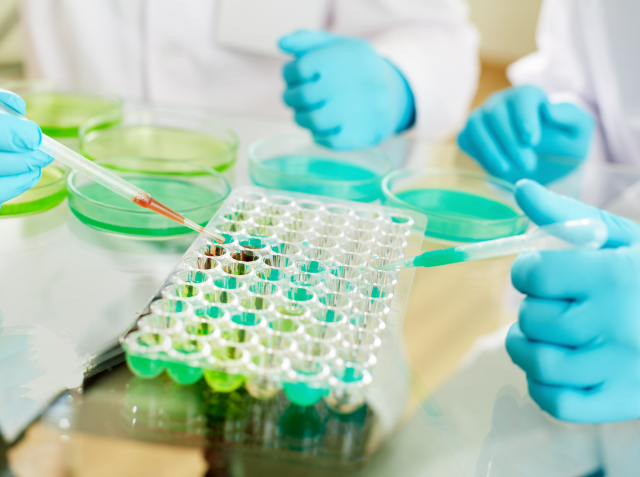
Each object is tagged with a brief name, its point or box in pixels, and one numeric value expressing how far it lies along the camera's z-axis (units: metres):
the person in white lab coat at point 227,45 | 1.11
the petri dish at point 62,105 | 0.85
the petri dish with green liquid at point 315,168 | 0.74
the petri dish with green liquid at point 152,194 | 0.62
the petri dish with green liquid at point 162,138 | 0.80
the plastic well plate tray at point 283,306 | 0.40
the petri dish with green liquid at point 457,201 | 0.69
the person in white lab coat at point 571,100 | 0.93
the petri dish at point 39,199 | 0.64
